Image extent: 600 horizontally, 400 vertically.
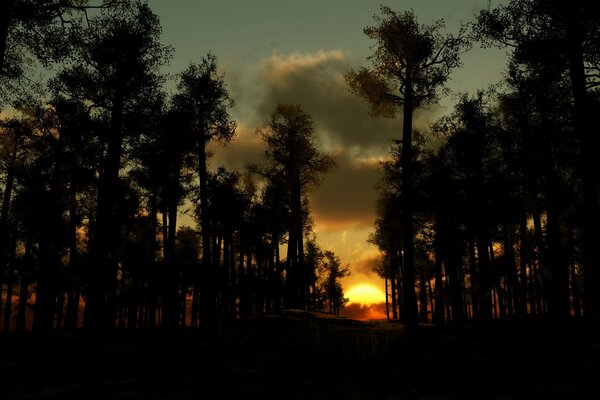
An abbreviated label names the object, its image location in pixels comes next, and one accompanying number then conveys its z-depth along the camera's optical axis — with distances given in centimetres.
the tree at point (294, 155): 2838
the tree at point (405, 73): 1491
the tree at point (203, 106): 1962
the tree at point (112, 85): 1304
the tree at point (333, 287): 6062
